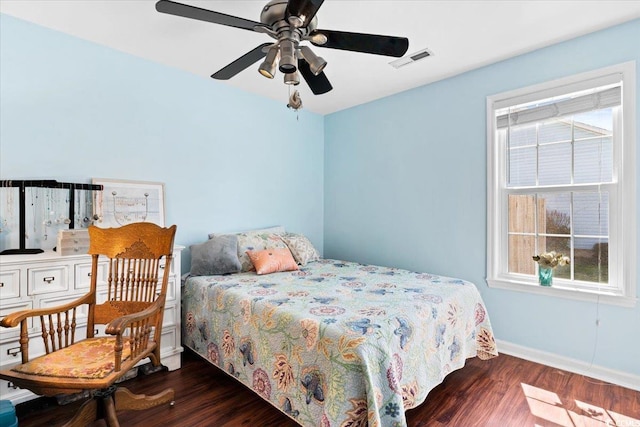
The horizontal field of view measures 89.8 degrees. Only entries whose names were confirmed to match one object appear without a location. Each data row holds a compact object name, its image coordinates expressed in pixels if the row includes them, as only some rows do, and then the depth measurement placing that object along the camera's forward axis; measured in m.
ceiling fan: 1.52
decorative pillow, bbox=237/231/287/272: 3.06
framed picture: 2.56
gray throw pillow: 2.80
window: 2.32
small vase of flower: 2.59
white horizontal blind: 2.37
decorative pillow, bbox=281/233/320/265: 3.38
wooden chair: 1.48
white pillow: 3.49
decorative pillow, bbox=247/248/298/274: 2.92
